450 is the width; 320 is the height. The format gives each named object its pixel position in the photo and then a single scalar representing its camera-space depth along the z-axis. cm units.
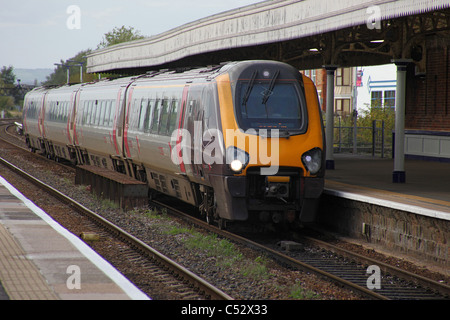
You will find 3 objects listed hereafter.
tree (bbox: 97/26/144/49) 12106
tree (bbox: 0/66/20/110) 15188
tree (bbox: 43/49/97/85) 9912
